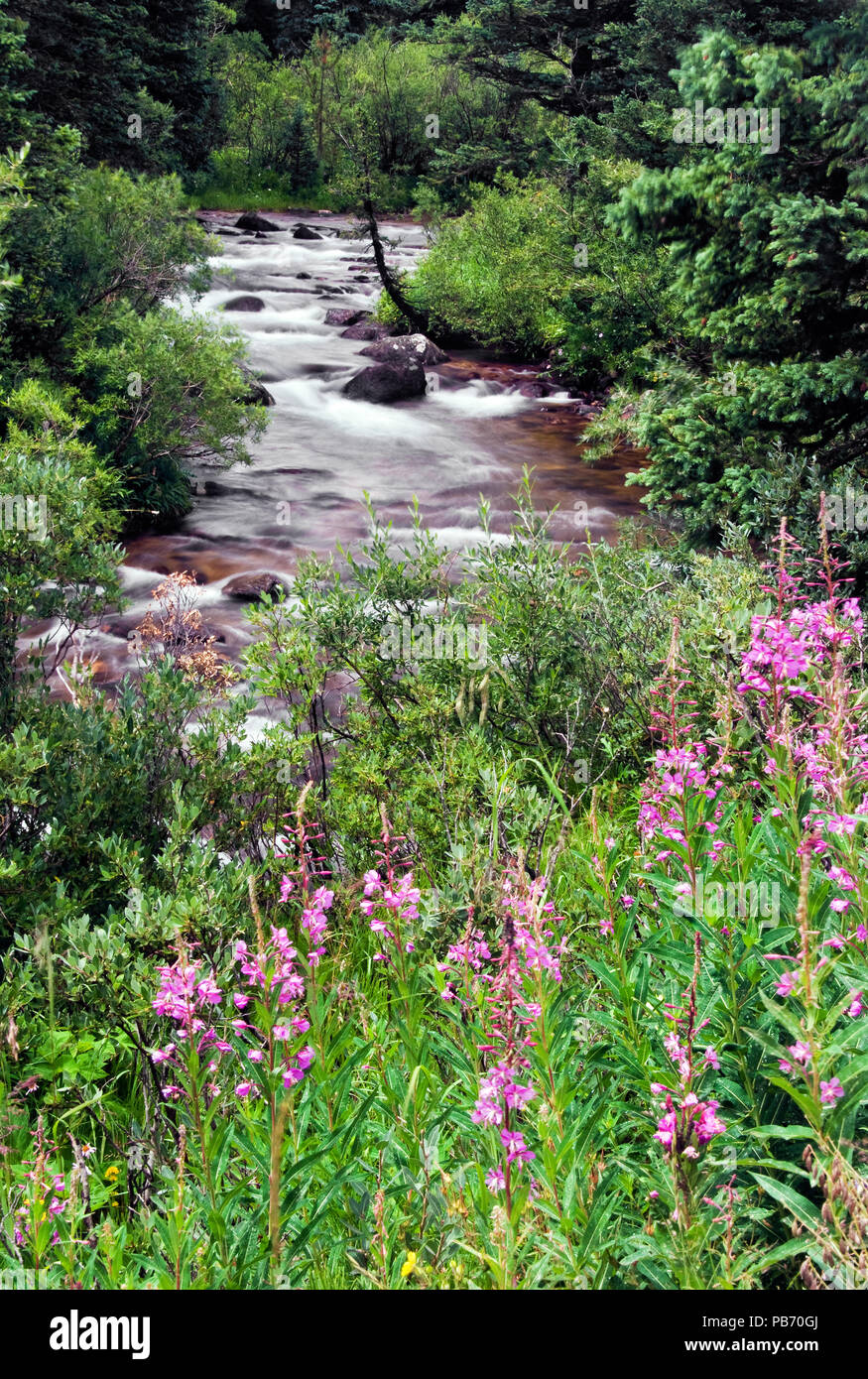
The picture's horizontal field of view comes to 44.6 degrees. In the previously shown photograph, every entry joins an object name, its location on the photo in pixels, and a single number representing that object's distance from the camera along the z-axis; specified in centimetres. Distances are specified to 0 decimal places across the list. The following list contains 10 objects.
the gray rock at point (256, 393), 1665
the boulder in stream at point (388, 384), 1830
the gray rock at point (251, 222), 2844
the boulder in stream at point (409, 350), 1909
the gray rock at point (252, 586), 1135
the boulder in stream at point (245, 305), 2259
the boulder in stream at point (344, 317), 2223
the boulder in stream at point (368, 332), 2164
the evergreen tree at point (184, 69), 2298
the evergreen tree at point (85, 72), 1662
